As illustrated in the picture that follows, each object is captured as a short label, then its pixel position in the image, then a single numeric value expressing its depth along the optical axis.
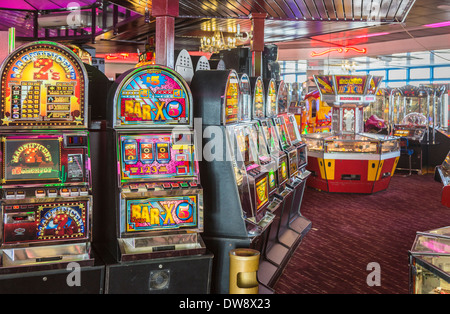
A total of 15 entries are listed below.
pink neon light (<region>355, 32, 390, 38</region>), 15.46
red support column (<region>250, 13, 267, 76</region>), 7.09
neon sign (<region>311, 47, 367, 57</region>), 16.66
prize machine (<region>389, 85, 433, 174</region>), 10.95
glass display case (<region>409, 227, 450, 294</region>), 2.56
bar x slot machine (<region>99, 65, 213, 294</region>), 3.23
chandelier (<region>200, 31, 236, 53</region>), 11.76
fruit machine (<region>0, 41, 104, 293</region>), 2.97
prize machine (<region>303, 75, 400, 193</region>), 8.44
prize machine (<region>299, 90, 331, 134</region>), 14.73
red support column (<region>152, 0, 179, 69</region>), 4.66
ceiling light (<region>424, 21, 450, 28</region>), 13.47
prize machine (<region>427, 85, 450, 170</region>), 11.03
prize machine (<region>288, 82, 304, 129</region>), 14.27
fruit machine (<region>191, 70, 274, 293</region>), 3.72
